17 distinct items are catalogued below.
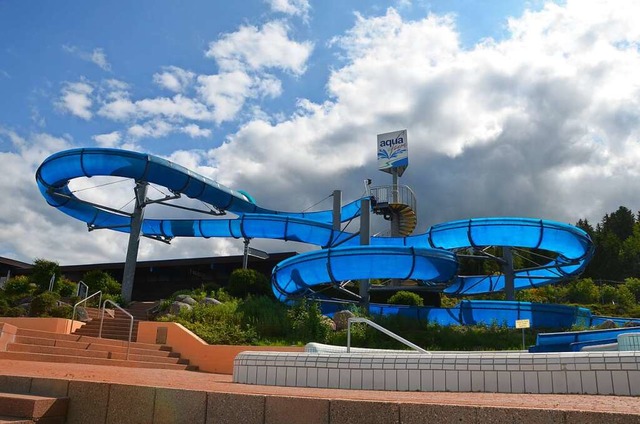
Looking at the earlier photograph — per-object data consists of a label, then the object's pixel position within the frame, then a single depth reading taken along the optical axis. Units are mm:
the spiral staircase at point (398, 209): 31172
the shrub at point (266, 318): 15430
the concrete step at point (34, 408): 4512
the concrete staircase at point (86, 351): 10977
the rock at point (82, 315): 17156
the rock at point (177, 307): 18480
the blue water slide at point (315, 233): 17688
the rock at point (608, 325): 16125
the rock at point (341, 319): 16375
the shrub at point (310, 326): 14945
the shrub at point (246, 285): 25438
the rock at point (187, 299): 21188
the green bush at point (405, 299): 27469
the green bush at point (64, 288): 25066
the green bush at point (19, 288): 24484
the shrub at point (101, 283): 26828
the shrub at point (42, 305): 16734
